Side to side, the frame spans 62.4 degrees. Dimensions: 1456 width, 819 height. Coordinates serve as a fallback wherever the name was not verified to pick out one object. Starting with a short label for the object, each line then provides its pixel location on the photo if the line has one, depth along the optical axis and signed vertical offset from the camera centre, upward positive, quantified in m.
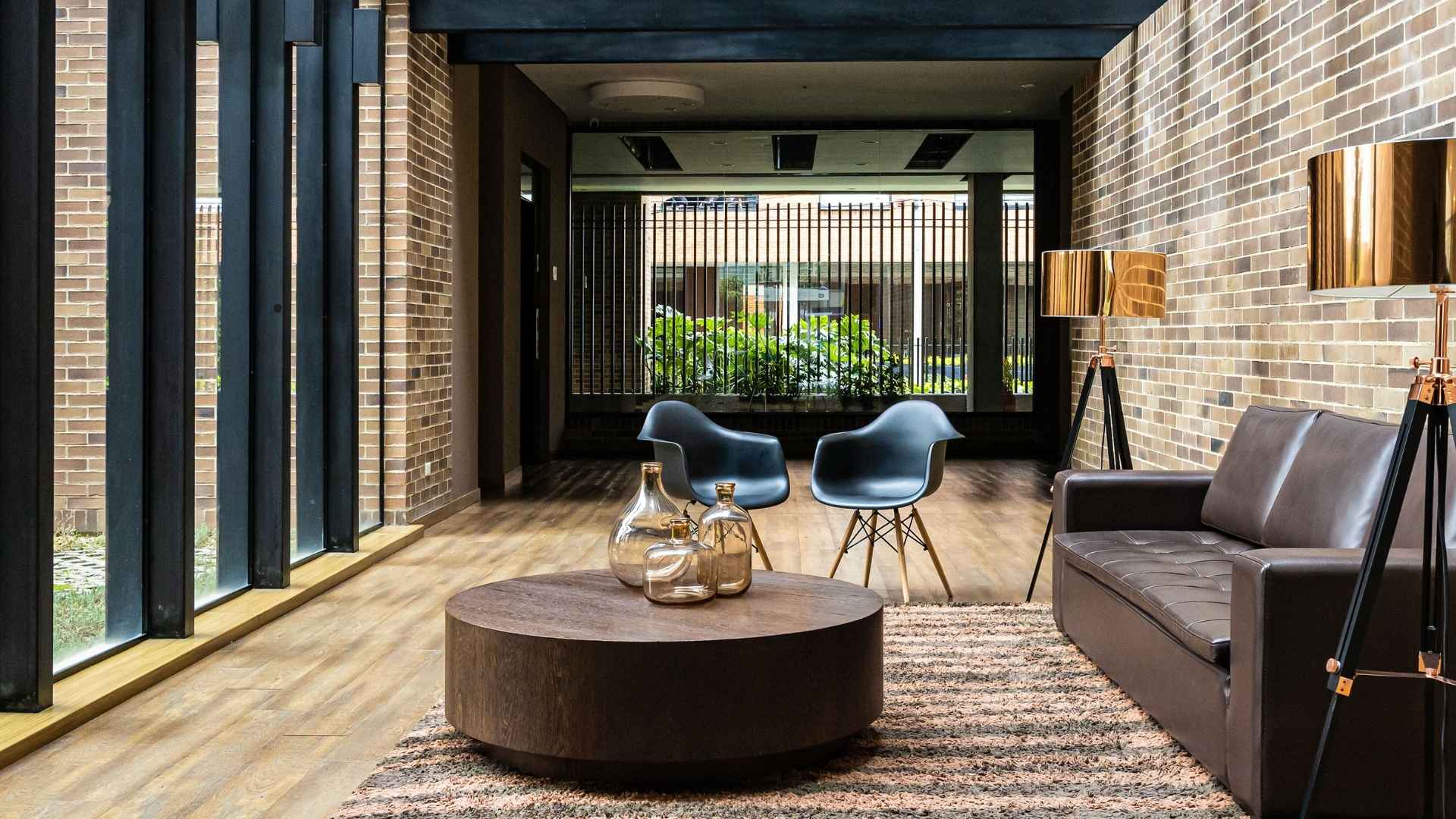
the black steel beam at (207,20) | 4.50 +1.40
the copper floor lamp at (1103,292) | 4.83 +0.42
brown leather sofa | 2.43 -0.50
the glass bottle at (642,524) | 3.05 -0.34
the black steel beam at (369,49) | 5.63 +1.61
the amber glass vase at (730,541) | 3.03 -0.38
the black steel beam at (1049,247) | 10.58 +1.28
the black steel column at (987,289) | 12.58 +1.10
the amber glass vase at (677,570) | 2.95 -0.44
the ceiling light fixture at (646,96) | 9.12 +2.28
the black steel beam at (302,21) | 4.88 +1.51
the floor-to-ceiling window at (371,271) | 6.13 +0.62
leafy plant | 12.21 +0.37
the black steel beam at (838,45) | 7.25 +2.12
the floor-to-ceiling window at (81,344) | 3.36 +0.14
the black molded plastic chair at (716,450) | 5.36 -0.26
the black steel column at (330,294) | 5.55 +0.46
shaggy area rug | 2.58 -0.88
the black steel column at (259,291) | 4.70 +0.40
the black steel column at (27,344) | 3.05 +0.12
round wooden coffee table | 2.63 -0.66
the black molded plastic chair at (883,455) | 5.29 -0.28
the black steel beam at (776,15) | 6.83 +2.16
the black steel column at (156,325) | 3.80 +0.21
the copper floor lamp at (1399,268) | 2.06 +0.22
